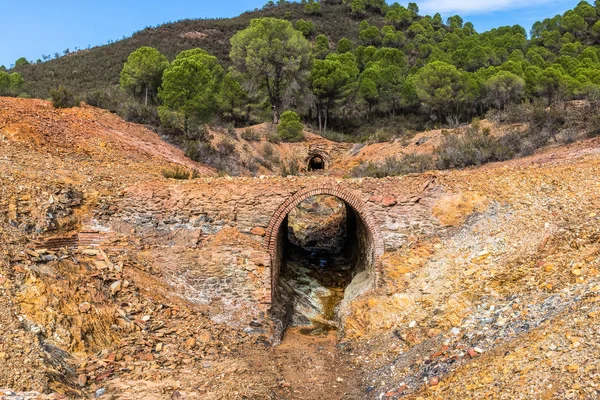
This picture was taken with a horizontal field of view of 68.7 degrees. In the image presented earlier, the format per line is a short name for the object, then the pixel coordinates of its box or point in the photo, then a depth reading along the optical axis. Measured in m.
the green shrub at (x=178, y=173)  14.21
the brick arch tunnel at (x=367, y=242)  11.68
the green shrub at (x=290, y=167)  25.51
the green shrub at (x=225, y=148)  23.62
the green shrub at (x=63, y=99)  17.85
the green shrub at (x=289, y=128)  31.52
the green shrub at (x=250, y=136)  29.14
